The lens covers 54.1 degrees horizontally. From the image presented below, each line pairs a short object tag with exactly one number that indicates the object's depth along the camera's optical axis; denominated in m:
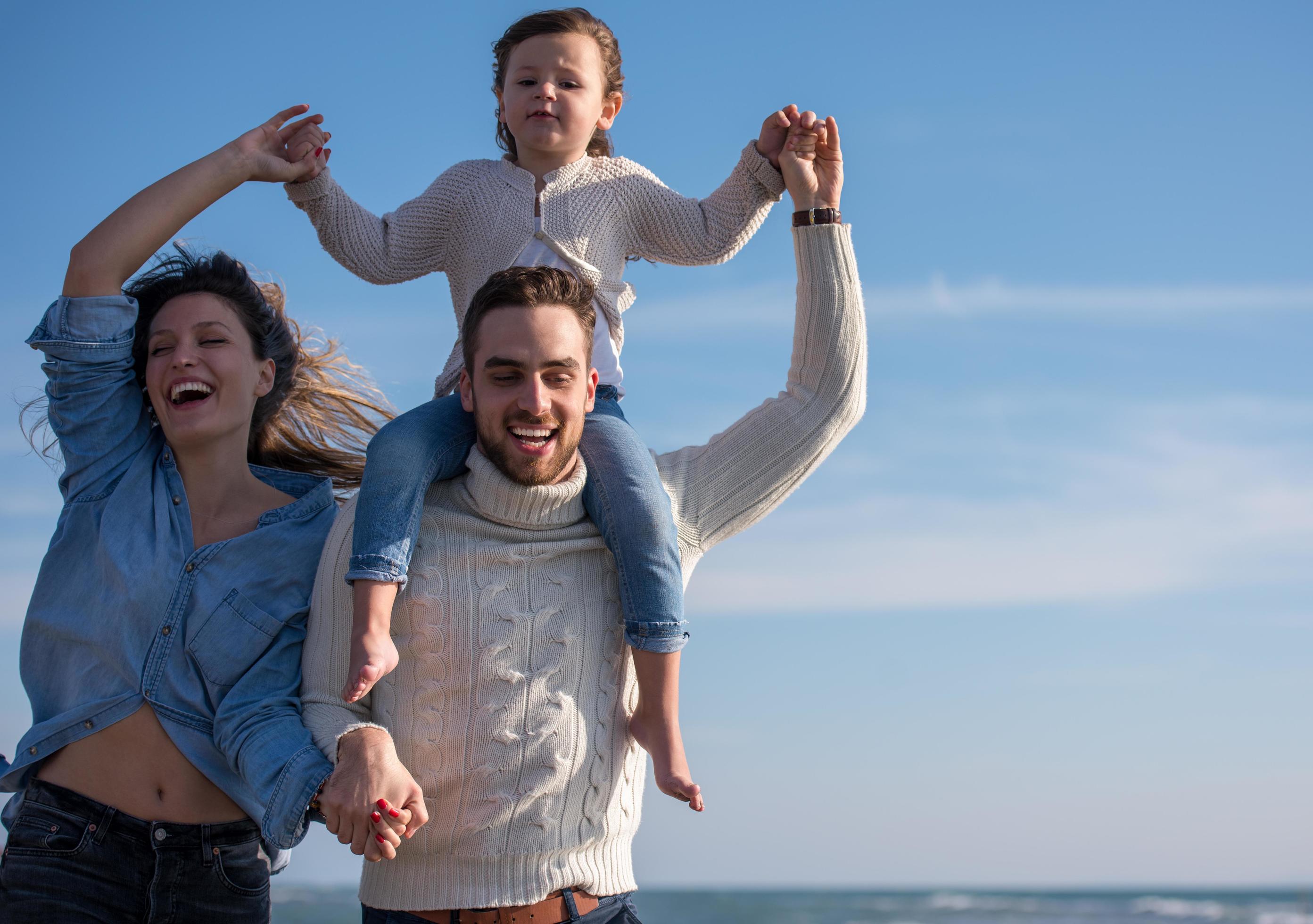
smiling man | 3.34
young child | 3.55
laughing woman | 3.43
